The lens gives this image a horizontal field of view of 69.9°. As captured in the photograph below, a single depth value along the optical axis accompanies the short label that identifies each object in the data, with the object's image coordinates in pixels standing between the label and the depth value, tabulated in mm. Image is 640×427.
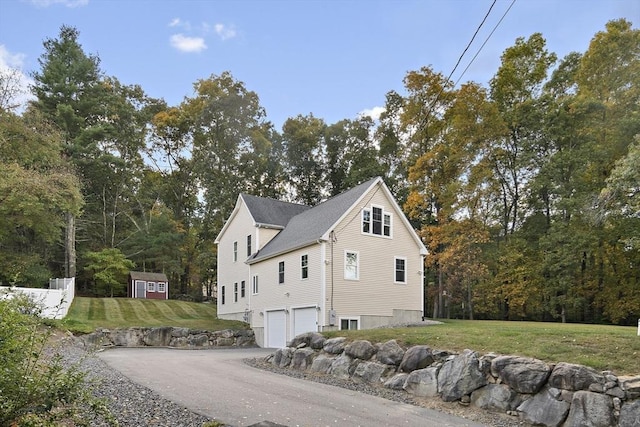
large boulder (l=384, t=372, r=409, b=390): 10312
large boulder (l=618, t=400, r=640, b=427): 6816
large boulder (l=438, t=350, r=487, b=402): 8961
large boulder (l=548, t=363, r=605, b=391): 7418
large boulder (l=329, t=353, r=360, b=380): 11953
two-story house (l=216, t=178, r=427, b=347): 19766
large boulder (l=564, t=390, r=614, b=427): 7043
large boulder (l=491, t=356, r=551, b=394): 8016
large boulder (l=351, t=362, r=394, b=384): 11023
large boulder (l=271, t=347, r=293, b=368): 14464
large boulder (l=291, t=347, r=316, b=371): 13711
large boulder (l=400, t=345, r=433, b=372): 10258
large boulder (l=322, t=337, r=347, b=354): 12964
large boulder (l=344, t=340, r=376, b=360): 11831
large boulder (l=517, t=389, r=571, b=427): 7484
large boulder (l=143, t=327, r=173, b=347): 22812
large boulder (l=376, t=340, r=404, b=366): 11020
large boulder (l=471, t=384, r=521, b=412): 8266
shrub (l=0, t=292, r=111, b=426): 4660
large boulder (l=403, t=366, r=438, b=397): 9656
